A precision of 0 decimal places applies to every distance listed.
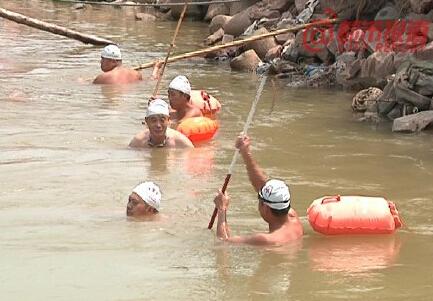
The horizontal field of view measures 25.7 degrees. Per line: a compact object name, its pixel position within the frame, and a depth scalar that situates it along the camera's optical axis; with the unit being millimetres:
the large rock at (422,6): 15878
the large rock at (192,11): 29141
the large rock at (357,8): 17797
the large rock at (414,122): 12422
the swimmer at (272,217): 7234
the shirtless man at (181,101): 11977
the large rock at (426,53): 14203
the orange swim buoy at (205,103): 12672
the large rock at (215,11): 26547
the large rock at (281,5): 22469
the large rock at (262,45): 19172
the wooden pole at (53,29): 19047
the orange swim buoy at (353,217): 7617
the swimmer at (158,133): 10500
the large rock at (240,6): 24312
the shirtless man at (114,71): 15383
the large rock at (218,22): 23531
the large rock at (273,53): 18609
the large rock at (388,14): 16922
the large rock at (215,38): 22359
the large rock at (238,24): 22109
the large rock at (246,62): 18422
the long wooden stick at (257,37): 16859
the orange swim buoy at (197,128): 11457
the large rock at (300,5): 21000
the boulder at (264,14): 22266
